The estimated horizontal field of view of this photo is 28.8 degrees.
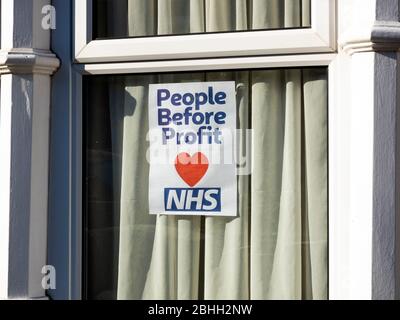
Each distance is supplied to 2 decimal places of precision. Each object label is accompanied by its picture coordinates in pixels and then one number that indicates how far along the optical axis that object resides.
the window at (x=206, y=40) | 3.47
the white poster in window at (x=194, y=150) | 3.65
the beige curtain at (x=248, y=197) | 3.58
